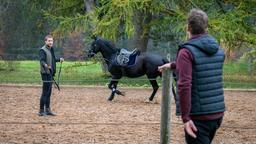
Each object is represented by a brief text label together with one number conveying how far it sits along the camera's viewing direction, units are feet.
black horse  70.10
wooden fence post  24.58
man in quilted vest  20.53
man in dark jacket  51.63
